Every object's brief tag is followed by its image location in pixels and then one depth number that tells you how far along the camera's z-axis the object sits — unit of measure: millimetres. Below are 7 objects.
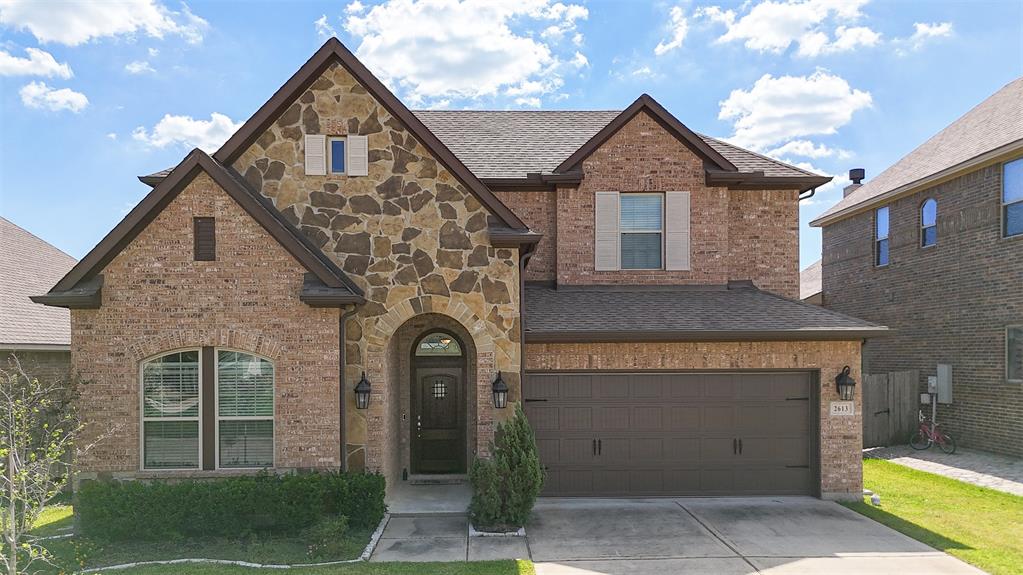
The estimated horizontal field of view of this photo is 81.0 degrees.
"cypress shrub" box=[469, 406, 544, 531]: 8633
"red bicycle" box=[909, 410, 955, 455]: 14273
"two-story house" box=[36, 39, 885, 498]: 8648
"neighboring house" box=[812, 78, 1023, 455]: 13445
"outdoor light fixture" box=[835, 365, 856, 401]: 10273
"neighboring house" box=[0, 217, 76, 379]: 11891
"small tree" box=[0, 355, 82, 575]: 5648
